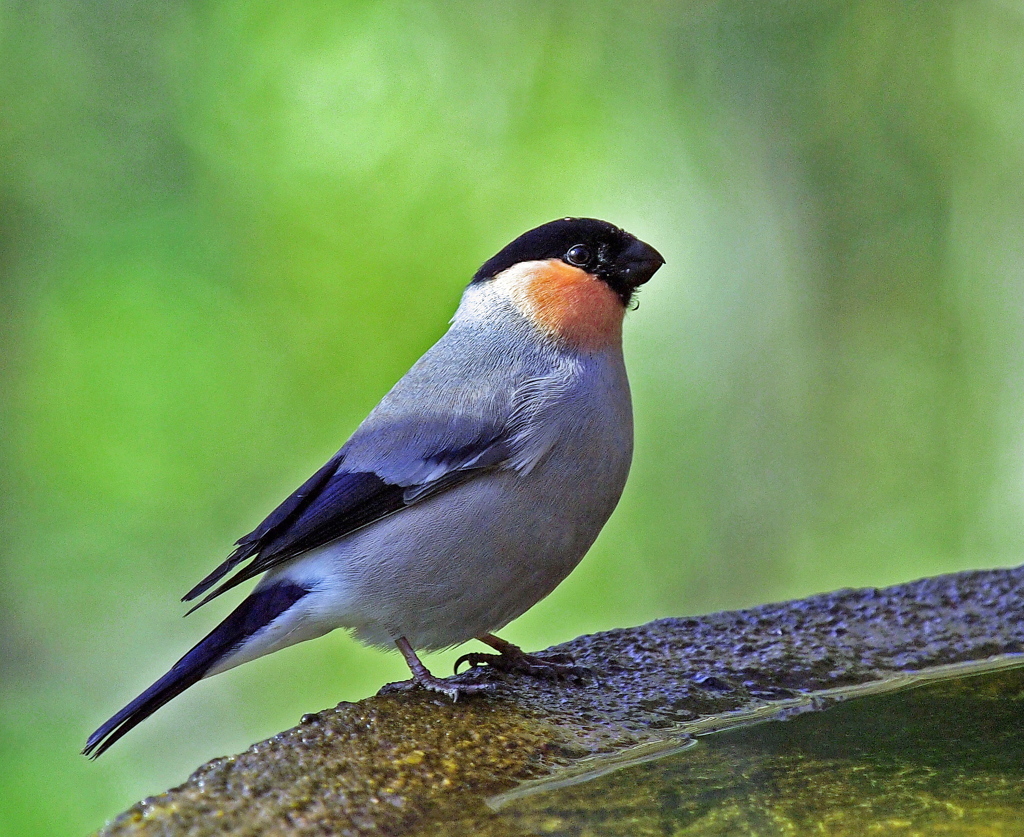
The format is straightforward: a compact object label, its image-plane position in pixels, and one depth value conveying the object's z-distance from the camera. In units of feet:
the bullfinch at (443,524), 10.57
